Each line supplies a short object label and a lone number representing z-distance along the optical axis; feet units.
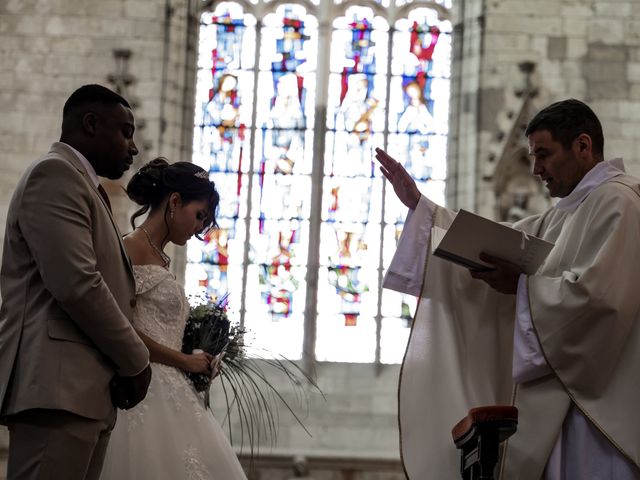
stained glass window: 34.47
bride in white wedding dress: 14.26
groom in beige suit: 10.73
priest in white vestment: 13.99
